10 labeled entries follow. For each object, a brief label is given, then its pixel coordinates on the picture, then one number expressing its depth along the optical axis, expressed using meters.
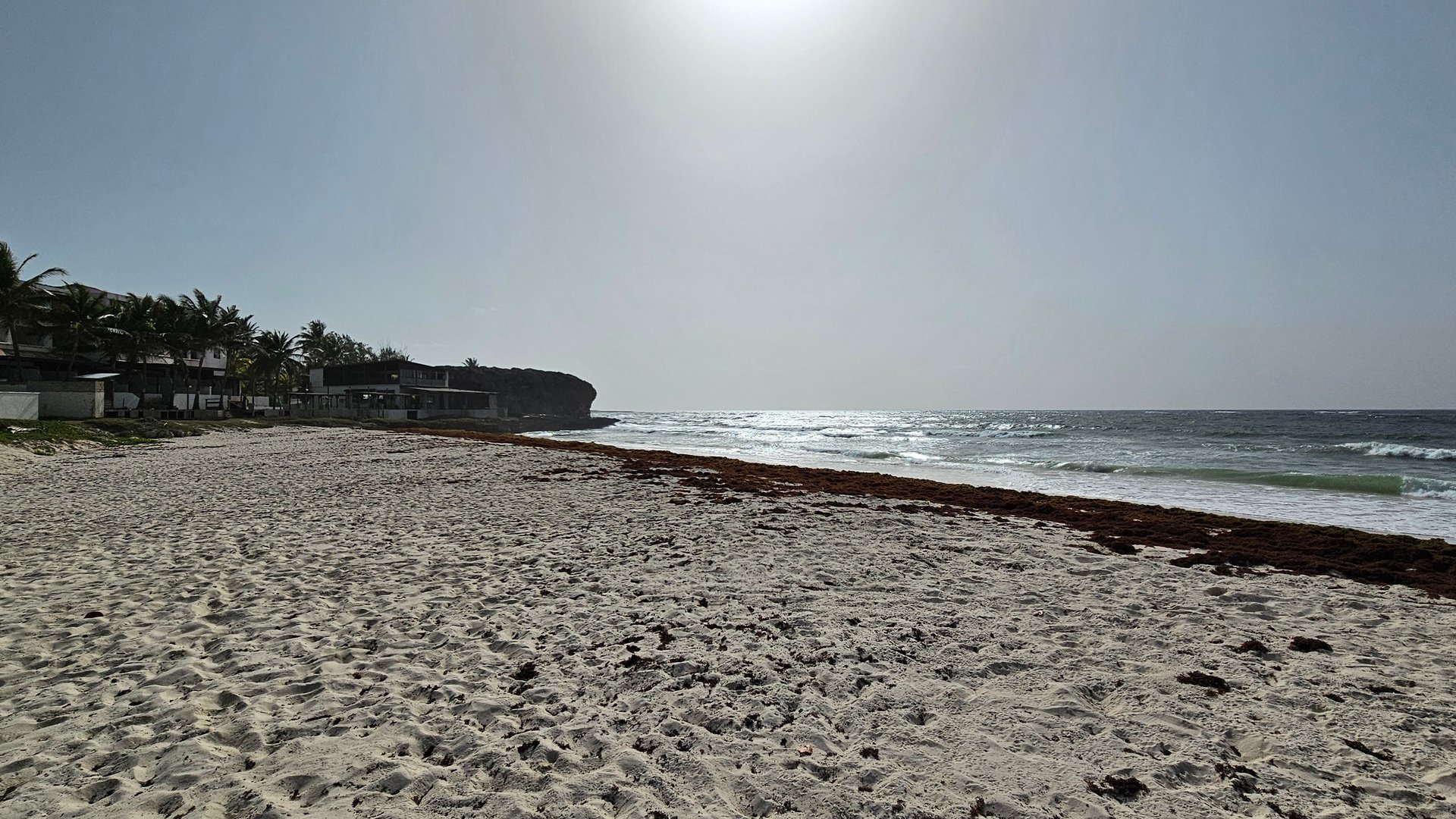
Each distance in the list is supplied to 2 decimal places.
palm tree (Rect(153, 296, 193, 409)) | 43.94
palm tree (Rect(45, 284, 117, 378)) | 37.62
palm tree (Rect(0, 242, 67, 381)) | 32.09
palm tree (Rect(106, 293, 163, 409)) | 41.38
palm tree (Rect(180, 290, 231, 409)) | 45.94
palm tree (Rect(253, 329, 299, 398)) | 58.00
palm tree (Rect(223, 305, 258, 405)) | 50.41
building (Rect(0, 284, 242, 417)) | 41.19
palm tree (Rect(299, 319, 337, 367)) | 73.31
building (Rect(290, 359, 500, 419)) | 59.16
